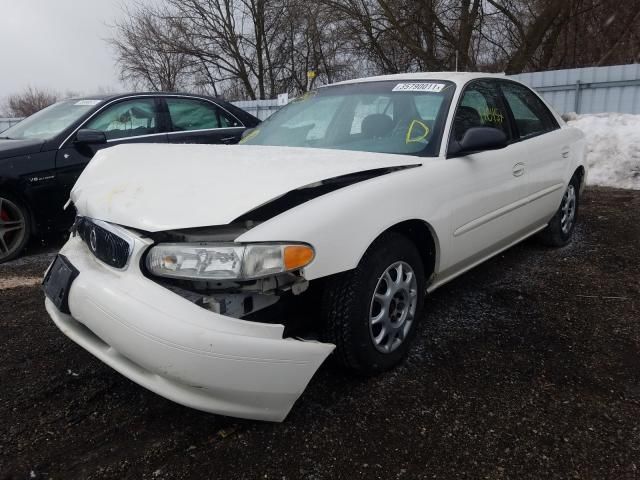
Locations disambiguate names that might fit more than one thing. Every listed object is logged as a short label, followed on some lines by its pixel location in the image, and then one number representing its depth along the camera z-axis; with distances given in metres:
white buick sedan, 1.80
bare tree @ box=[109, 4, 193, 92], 23.83
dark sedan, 4.32
